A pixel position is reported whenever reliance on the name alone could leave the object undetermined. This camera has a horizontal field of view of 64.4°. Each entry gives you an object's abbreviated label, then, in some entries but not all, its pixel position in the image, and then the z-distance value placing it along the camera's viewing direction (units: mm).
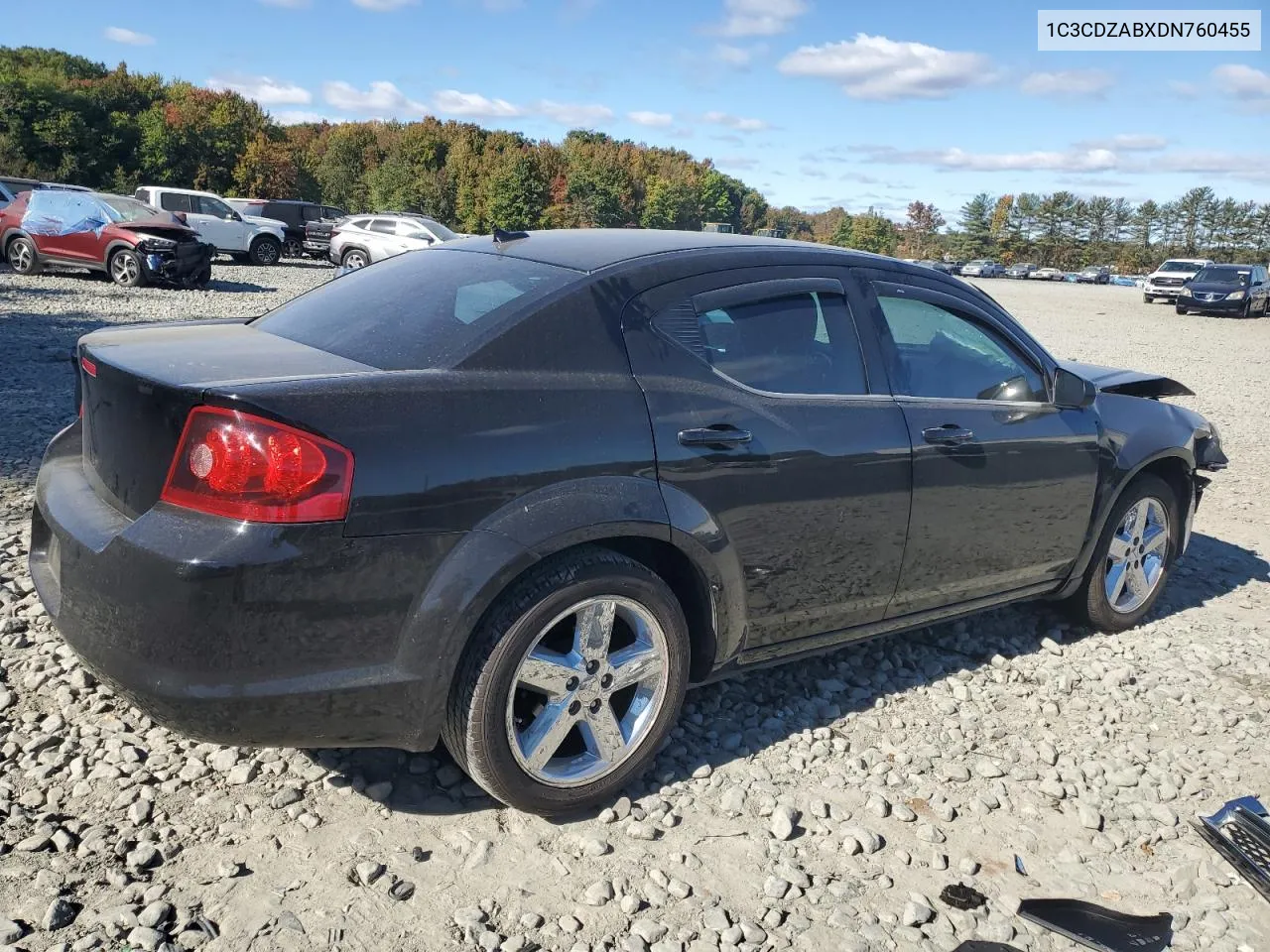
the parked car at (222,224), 25031
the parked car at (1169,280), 36094
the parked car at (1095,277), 81481
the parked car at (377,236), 25234
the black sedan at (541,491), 2432
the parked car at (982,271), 74562
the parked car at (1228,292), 29312
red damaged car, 17062
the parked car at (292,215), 29062
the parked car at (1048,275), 86750
